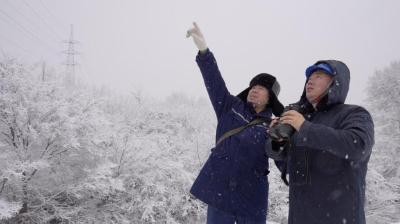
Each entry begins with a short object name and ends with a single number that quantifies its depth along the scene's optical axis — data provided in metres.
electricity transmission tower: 29.16
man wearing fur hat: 2.33
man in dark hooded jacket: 1.49
